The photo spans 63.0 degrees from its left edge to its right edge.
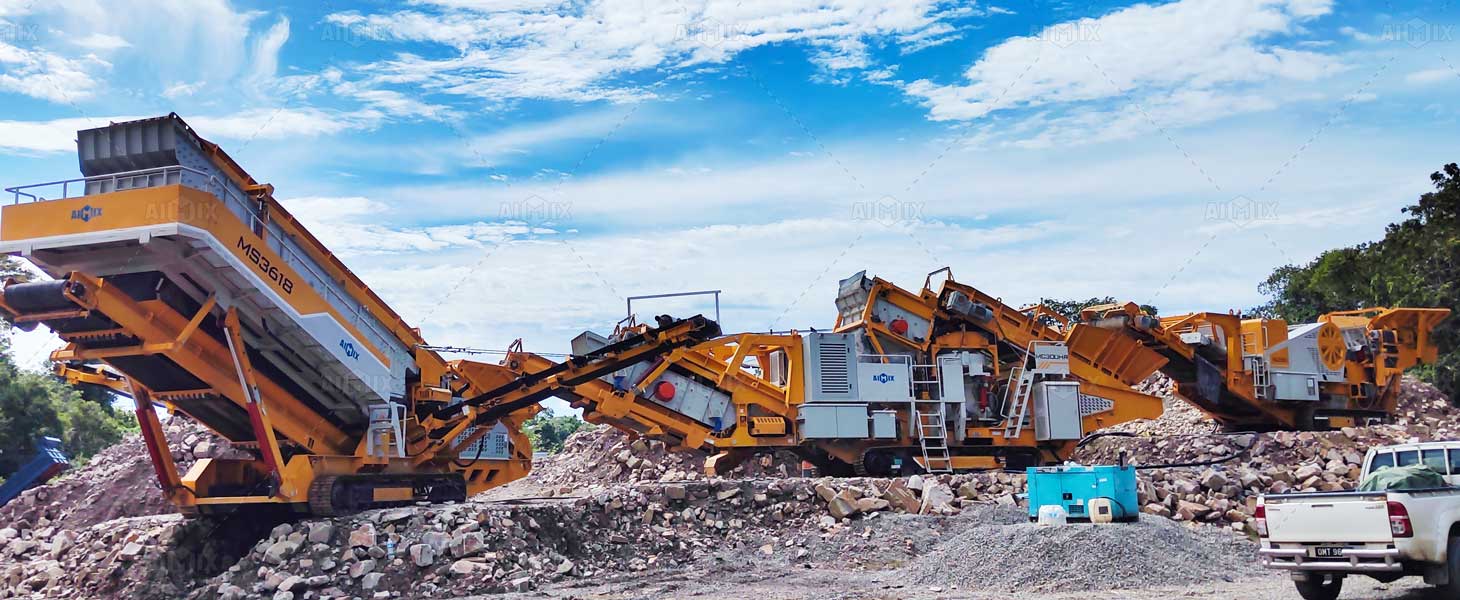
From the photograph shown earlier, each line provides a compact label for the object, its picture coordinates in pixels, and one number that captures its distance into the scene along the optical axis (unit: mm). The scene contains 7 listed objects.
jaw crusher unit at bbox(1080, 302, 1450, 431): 25031
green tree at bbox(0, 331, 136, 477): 34250
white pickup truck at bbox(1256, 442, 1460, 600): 10516
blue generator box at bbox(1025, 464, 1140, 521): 16344
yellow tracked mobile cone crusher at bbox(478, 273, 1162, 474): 21172
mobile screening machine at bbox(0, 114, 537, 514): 14562
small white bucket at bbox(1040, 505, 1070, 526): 16094
